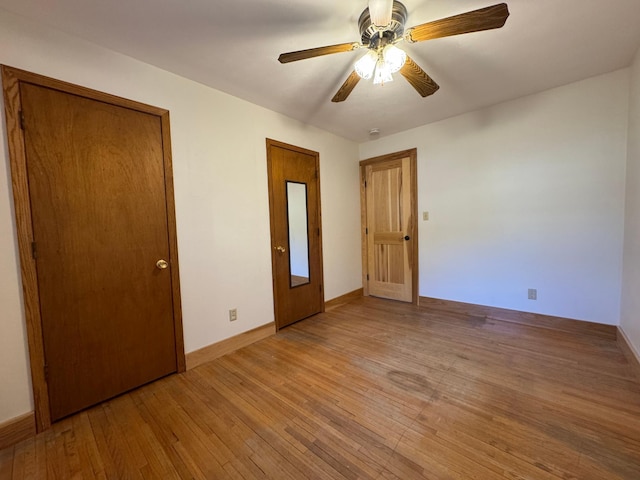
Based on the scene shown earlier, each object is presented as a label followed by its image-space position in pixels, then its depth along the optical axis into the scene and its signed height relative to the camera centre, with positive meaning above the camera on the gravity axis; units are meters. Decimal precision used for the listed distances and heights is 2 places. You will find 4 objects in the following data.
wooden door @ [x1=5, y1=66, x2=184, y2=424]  1.57 -0.07
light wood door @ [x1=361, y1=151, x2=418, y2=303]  3.65 -0.05
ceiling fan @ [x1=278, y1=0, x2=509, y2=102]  1.22 +1.02
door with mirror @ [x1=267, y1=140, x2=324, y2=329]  2.91 -0.06
